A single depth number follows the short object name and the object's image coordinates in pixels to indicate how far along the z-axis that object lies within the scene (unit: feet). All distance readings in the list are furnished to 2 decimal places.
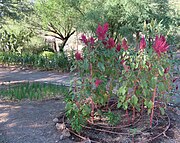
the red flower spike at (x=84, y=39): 9.57
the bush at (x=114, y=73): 8.89
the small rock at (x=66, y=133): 9.49
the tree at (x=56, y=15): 32.40
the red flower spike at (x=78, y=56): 9.31
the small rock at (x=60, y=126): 10.07
